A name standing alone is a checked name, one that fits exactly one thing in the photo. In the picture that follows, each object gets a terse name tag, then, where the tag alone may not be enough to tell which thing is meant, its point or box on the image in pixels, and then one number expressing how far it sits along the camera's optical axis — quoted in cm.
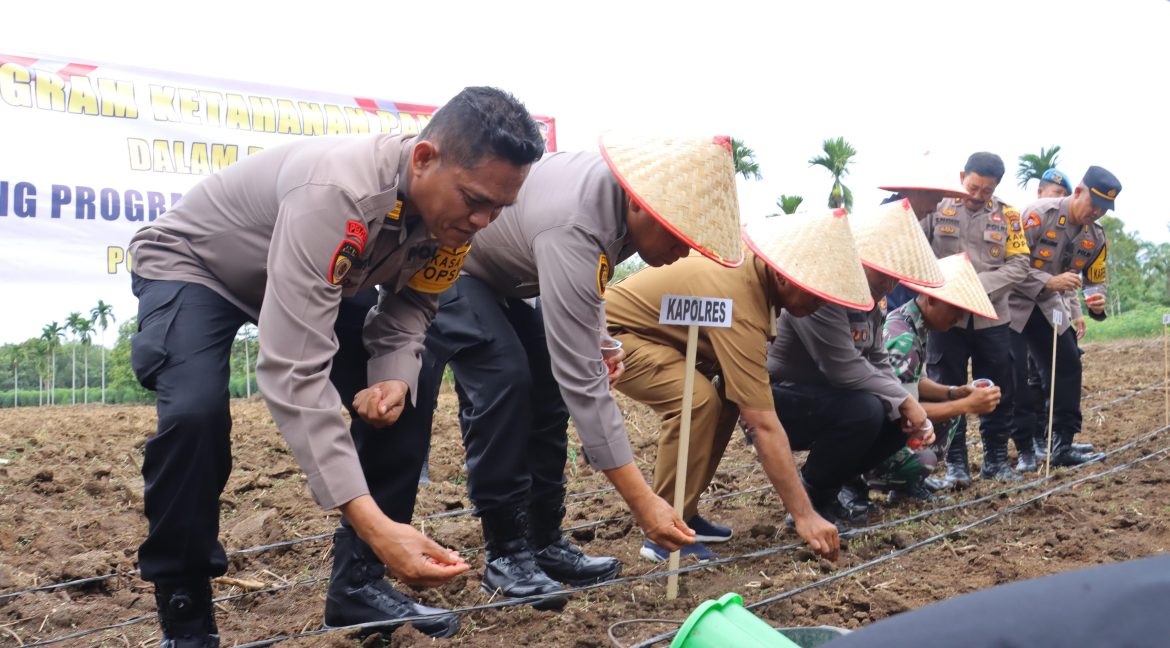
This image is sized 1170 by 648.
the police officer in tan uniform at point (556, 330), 281
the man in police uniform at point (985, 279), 568
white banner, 584
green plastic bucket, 159
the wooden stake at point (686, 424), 334
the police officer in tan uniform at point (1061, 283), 604
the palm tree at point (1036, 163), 3241
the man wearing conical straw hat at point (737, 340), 354
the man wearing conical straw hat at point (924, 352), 466
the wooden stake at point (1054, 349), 582
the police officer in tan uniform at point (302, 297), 210
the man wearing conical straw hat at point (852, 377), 409
